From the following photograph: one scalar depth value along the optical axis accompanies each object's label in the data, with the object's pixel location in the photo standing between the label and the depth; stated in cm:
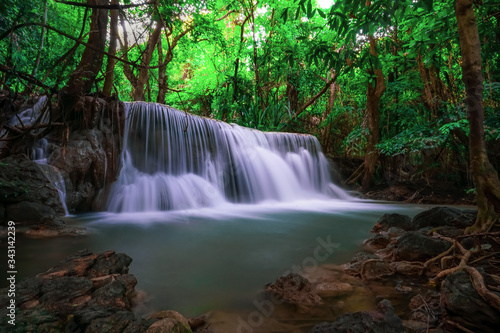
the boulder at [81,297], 129
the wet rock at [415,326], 140
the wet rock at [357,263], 227
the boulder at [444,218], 314
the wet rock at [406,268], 218
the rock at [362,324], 130
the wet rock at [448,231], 269
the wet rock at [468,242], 240
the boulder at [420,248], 235
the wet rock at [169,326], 124
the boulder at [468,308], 133
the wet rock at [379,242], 309
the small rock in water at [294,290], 178
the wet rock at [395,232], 331
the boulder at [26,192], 361
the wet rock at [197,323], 151
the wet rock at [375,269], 215
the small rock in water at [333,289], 190
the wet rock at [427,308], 149
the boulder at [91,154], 497
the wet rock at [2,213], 351
